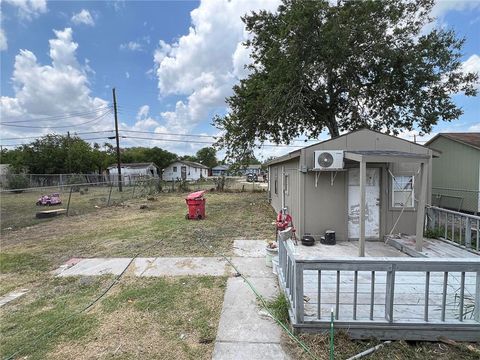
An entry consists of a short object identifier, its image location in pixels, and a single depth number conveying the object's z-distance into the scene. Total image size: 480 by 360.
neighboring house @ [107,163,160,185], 45.04
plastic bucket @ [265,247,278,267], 5.08
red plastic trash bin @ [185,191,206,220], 10.30
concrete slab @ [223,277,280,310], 3.82
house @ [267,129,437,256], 6.74
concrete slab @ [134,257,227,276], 5.02
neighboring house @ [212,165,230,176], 77.04
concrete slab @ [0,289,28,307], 4.13
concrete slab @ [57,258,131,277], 5.17
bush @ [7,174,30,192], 20.70
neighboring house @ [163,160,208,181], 53.59
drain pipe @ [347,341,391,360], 2.66
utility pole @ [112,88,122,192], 22.84
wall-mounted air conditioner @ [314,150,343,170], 6.43
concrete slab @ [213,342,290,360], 2.71
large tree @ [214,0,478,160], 12.24
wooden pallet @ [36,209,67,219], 11.25
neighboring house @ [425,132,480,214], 11.32
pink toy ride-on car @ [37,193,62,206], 14.73
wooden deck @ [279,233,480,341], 2.79
